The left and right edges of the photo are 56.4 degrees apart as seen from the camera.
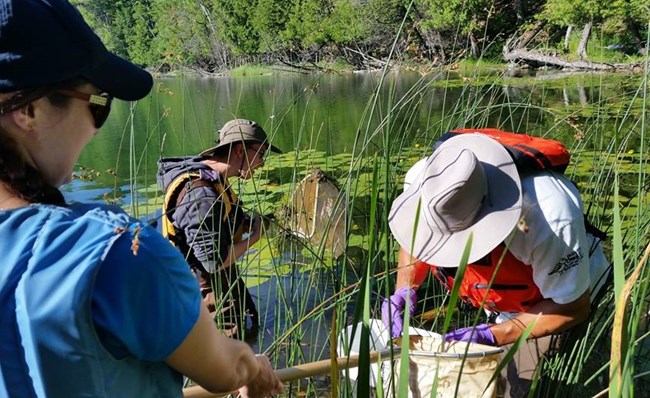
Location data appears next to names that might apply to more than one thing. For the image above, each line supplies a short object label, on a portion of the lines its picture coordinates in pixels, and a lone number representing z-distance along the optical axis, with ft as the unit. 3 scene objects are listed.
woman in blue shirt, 2.44
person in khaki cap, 9.32
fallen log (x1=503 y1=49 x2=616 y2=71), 46.93
